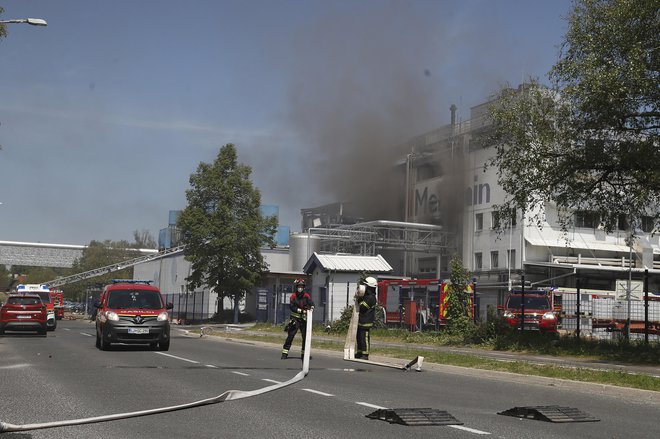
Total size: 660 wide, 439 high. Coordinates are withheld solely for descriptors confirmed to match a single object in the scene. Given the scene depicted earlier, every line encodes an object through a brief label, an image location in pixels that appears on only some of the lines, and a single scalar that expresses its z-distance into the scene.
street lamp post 20.88
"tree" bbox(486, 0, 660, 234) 21.92
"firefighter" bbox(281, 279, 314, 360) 18.86
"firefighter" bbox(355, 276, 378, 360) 16.88
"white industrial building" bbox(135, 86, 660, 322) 61.62
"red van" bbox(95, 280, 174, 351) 21.72
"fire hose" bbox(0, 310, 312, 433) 8.15
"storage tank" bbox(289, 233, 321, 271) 70.66
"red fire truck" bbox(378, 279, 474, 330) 38.47
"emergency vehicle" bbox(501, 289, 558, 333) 33.38
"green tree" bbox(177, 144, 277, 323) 58.25
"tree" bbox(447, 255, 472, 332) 31.78
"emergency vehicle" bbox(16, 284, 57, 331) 37.94
